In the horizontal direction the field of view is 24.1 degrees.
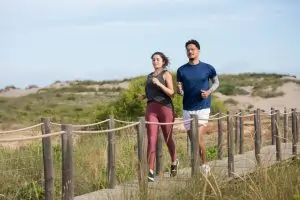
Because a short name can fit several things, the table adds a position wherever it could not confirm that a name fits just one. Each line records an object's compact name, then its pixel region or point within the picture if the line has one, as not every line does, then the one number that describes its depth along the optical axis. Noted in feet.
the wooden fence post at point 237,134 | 52.61
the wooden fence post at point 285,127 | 57.79
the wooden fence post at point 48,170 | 25.27
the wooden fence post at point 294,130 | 43.70
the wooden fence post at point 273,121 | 44.27
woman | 30.48
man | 30.35
